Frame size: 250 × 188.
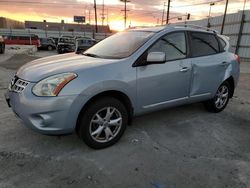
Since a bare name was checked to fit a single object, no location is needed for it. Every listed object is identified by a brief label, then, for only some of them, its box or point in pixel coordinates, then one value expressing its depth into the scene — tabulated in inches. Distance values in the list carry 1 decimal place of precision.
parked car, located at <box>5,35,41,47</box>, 1259.2
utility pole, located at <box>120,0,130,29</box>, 1607.4
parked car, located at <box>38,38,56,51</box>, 1108.5
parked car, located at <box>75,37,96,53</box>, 697.3
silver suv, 107.8
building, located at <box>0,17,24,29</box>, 2824.8
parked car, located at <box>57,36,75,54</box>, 817.3
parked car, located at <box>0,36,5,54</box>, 603.6
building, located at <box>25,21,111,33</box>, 2919.8
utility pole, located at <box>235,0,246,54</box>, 769.7
